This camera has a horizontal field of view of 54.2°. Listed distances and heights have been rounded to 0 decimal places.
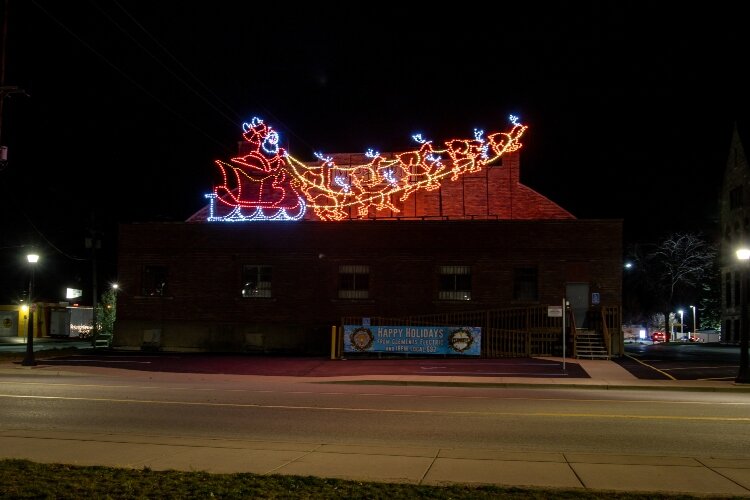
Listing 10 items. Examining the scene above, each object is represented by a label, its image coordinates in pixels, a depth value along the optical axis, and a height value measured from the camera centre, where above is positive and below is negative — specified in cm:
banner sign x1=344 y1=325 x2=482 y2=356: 2878 -131
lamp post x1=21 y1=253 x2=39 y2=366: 2689 -144
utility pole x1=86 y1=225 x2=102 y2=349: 4092 +330
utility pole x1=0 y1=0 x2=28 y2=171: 1364 +404
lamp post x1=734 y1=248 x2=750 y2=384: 2120 -71
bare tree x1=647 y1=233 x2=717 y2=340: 6469 +451
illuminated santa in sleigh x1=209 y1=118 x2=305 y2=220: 3503 +605
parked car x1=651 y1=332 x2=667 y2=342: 6053 -226
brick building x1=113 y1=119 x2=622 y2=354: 3161 +190
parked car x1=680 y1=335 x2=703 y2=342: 6158 -240
